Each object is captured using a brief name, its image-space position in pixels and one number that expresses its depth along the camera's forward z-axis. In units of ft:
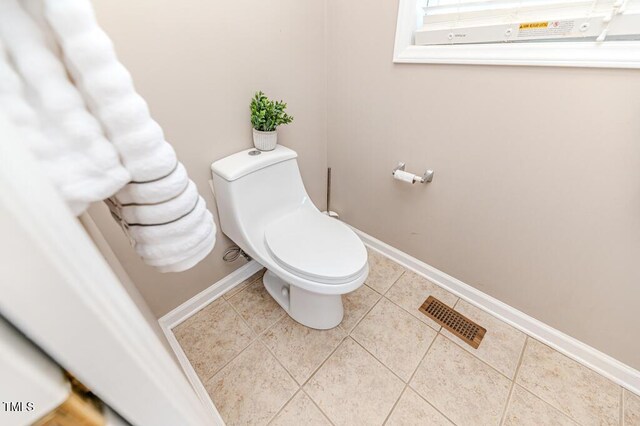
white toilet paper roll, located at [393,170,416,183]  4.33
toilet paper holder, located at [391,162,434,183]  4.28
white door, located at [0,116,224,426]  0.56
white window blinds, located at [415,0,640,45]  2.58
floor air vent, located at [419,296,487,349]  4.13
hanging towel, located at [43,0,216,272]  0.89
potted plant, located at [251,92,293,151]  3.82
